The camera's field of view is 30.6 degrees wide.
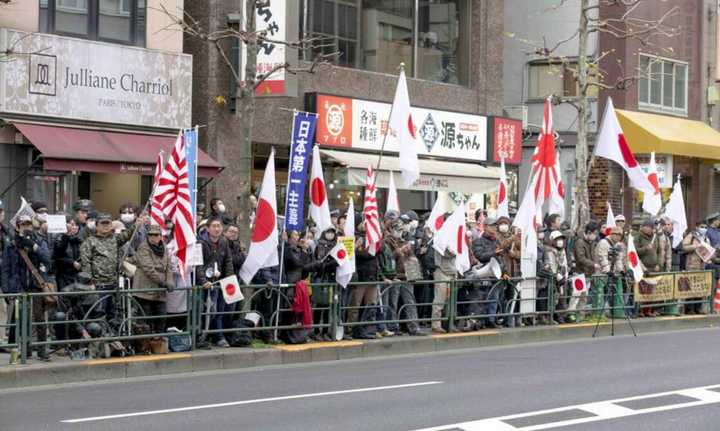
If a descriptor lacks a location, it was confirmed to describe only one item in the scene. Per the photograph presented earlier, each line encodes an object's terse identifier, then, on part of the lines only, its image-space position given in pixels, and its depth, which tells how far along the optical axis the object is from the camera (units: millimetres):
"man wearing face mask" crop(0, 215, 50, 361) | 16141
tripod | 22791
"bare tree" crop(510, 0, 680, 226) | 25812
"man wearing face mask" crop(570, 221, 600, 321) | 23453
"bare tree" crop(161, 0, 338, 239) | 19938
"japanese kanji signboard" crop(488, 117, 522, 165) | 32625
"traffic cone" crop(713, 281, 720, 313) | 25922
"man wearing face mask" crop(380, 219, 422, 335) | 19609
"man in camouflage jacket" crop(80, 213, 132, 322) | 16250
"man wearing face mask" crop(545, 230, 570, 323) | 22125
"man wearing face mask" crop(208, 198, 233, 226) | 18784
